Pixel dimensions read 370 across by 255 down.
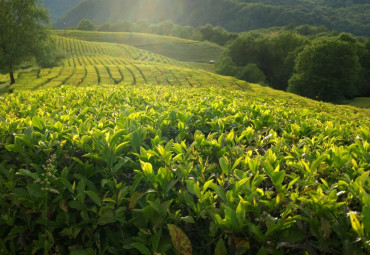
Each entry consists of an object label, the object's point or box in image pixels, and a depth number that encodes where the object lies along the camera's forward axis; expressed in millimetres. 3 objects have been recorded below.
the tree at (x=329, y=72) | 41594
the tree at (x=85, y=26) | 112938
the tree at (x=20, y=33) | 27875
